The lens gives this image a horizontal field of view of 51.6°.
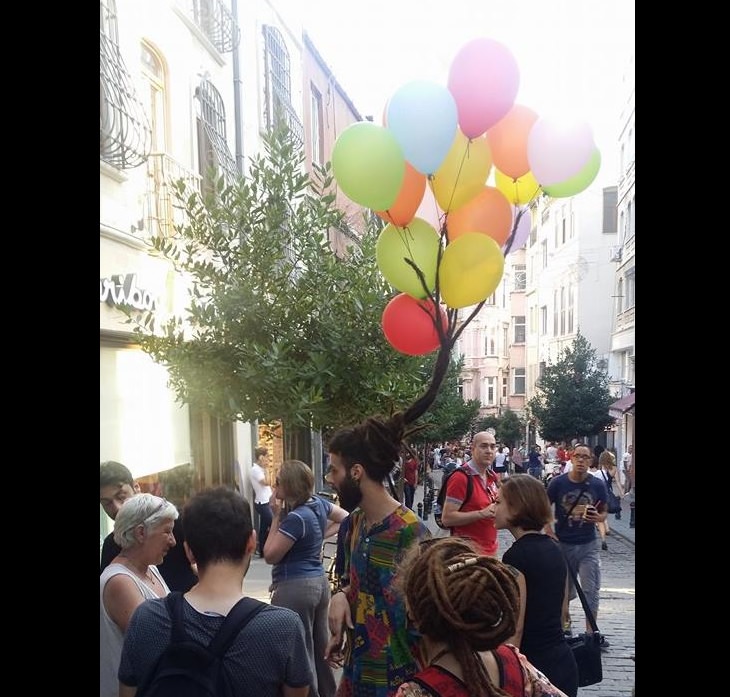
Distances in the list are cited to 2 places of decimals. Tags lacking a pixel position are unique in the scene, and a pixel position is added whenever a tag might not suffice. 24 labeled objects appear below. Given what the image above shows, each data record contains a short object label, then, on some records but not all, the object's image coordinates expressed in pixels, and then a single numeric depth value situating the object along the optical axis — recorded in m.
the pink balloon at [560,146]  2.51
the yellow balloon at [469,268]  2.53
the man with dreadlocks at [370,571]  2.24
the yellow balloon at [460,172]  2.59
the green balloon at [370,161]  2.48
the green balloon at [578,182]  2.55
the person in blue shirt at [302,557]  3.33
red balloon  2.64
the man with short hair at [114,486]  2.87
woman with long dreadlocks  1.45
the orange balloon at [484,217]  2.64
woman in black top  2.33
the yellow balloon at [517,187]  2.72
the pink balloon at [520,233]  2.75
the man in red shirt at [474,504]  3.51
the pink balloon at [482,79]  2.47
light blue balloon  2.43
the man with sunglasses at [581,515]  3.07
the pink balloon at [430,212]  2.66
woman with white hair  2.30
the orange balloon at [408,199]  2.56
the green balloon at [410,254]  2.60
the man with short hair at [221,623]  1.73
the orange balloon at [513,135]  2.59
